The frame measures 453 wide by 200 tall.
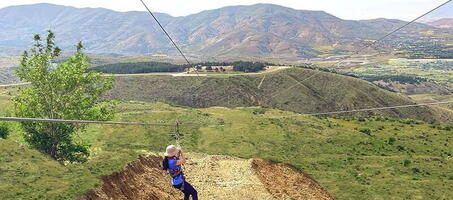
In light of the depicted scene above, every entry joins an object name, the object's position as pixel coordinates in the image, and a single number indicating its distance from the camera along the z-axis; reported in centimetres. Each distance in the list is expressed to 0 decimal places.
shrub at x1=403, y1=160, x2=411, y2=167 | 5260
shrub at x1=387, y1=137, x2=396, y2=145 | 7028
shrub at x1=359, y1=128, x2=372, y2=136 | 8111
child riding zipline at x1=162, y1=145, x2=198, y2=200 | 1451
